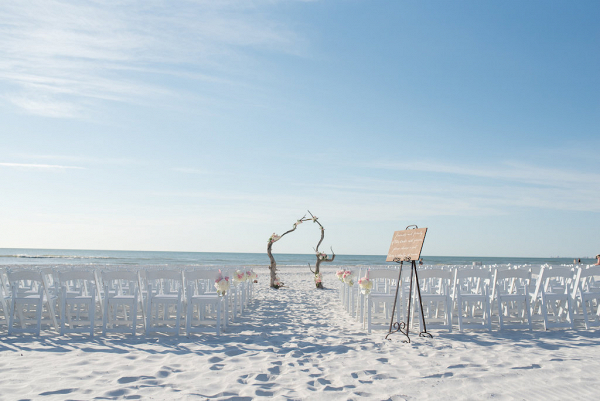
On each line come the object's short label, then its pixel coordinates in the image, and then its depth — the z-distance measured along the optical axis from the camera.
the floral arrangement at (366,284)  5.88
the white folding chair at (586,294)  5.89
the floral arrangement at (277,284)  12.83
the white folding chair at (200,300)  5.45
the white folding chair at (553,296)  5.84
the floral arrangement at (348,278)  7.36
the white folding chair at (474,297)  5.65
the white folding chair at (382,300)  5.77
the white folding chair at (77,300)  5.22
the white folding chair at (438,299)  5.70
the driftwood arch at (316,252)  12.98
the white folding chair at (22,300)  5.27
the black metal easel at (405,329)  5.36
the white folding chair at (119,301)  5.31
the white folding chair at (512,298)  5.79
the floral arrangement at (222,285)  5.81
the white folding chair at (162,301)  5.39
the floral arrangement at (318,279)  13.03
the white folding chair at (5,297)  5.51
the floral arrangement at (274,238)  13.25
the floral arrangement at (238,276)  7.34
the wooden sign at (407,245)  5.31
